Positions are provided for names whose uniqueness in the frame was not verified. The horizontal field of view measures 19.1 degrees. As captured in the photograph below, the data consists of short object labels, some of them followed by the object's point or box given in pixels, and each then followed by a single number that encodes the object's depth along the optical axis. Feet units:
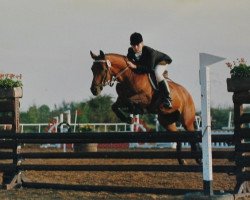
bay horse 36.57
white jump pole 27.31
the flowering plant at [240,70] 33.97
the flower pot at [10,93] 42.91
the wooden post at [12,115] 42.61
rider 38.16
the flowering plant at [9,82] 43.48
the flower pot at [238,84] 33.80
